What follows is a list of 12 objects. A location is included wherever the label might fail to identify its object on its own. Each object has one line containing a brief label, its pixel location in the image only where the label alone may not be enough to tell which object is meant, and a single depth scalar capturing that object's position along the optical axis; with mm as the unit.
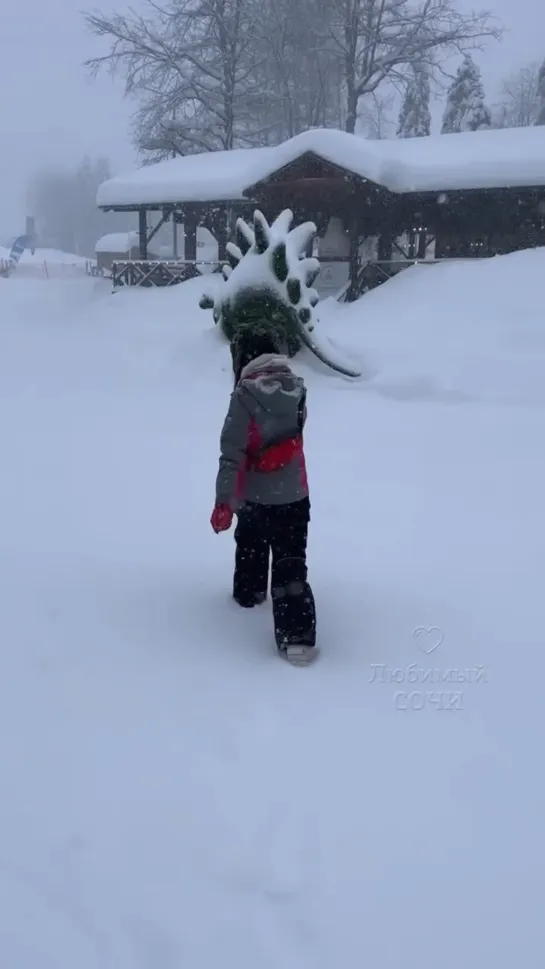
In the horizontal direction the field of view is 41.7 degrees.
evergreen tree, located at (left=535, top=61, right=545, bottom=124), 30469
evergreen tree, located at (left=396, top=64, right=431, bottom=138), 30391
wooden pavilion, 15391
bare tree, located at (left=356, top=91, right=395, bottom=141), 31678
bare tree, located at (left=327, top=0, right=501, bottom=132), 24562
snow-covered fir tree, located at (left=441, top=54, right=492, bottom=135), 28625
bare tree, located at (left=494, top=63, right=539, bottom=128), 37000
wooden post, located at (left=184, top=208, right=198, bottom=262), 20692
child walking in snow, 3346
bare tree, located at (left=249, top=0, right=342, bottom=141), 25953
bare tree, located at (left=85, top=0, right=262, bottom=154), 24641
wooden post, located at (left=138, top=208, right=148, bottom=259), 21469
